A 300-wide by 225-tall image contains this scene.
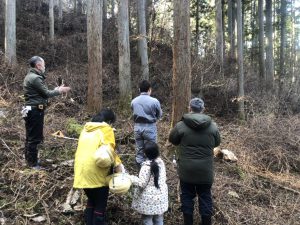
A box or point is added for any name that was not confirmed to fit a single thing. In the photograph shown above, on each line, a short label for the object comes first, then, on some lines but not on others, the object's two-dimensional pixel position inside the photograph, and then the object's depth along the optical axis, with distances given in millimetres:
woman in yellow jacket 3085
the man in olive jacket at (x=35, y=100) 4021
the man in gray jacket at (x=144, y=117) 4482
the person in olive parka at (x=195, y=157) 3505
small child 3388
